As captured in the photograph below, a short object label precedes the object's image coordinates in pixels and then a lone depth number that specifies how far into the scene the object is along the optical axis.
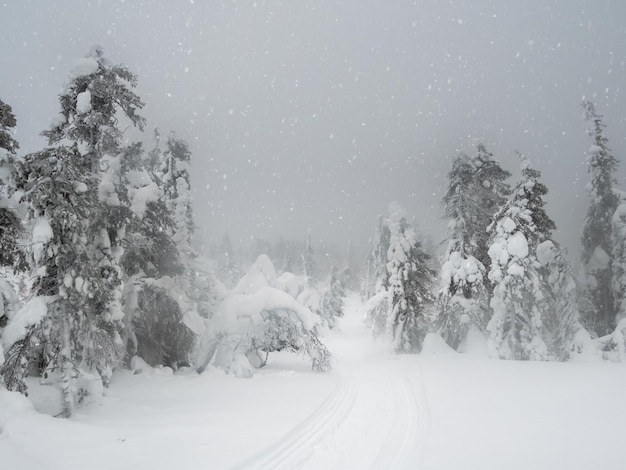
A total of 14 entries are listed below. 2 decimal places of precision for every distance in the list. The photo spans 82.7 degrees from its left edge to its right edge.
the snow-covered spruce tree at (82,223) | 9.20
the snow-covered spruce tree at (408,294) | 24.36
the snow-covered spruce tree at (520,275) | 17.38
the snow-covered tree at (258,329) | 16.83
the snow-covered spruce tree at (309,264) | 56.71
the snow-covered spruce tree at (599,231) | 21.89
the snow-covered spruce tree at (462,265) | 20.41
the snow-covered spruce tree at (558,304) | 18.69
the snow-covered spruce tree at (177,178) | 19.95
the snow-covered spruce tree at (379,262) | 28.58
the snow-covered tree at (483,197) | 21.66
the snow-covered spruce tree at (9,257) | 8.84
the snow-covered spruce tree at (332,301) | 48.88
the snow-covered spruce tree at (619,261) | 20.02
